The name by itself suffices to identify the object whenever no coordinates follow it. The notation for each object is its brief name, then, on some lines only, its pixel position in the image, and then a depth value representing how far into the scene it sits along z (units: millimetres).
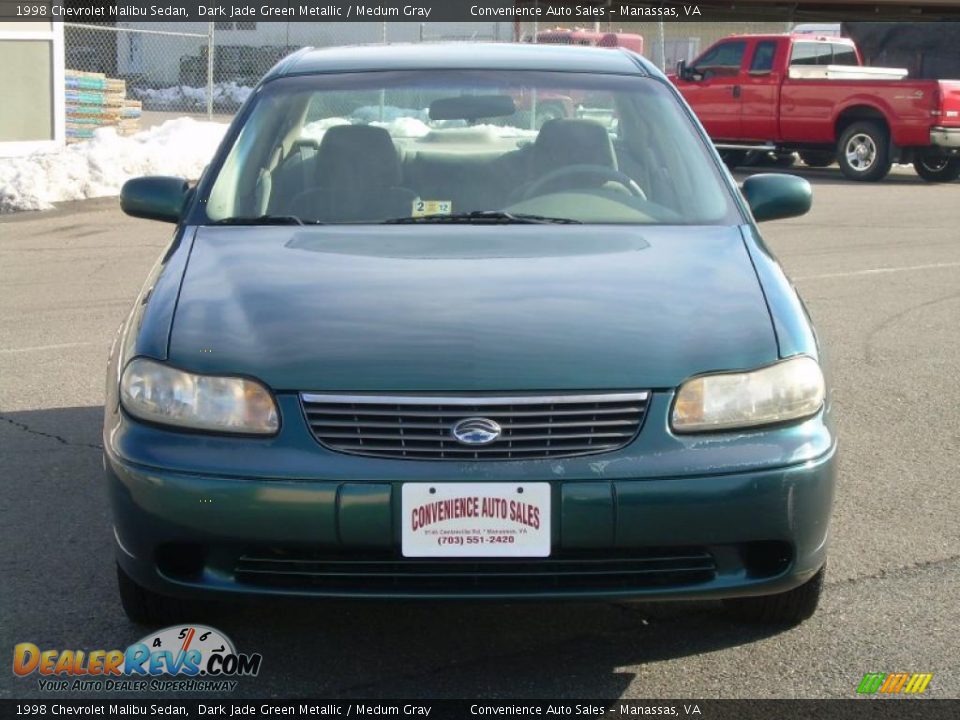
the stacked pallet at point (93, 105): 19953
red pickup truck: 18609
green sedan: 3123
